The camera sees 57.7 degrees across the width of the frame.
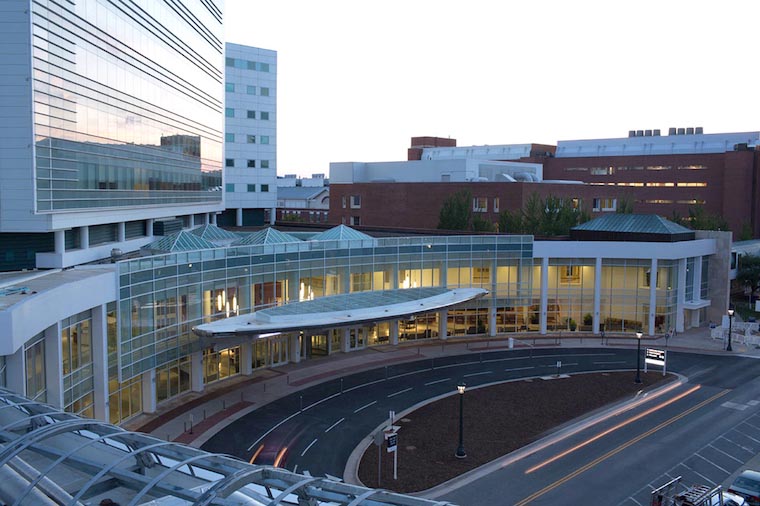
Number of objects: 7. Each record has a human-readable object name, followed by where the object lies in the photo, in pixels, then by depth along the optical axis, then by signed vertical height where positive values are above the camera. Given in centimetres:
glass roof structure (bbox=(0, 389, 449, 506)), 917 -399
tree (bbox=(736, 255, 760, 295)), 7006 -614
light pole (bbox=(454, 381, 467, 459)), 2852 -992
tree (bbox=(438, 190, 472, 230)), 7850 -66
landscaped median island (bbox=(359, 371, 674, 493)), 2748 -1036
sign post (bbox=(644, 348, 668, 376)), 4303 -928
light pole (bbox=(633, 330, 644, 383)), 3992 -990
